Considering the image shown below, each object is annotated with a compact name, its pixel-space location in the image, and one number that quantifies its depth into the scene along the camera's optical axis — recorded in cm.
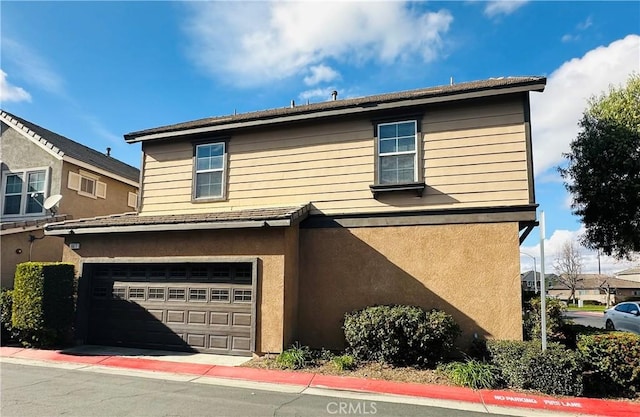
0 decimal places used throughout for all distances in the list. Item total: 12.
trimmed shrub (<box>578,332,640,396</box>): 686
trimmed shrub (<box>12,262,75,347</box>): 984
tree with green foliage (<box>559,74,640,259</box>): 1264
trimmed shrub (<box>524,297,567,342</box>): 854
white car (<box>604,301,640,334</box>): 1396
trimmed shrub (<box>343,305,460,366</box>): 812
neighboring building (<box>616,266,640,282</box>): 6016
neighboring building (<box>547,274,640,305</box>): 5353
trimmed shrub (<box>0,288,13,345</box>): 1085
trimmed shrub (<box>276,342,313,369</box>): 830
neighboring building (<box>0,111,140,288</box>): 1509
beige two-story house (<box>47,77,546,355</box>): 905
